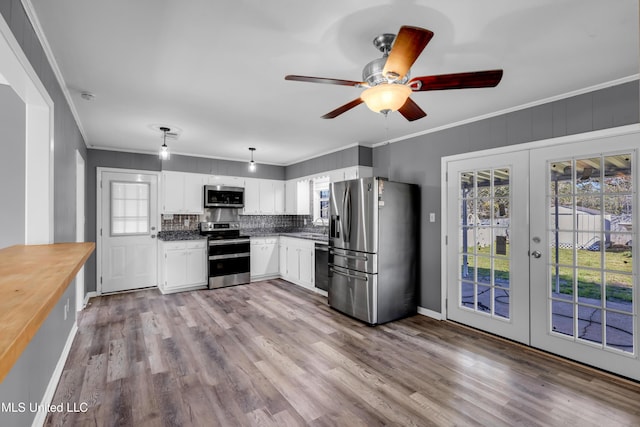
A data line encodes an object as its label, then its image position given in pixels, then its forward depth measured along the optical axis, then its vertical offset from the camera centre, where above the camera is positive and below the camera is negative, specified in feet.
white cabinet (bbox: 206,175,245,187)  19.19 +2.23
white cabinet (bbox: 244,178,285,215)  20.49 +1.30
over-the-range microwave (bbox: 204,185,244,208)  18.71 +1.19
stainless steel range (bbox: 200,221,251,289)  17.72 -2.43
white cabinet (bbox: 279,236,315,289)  17.24 -2.70
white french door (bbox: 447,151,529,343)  10.43 -1.05
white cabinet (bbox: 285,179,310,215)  20.72 +1.25
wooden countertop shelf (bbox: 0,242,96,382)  2.00 -0.74
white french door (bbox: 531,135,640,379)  8.40 -1.11
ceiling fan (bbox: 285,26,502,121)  5.08 +2.57
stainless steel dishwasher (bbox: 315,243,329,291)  15.97 -2.64
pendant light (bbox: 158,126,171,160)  13.01 +2.81
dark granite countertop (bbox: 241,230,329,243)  17.04 -1.22
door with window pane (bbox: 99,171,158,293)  16.55 -0.81
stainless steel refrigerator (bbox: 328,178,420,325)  12.25 -1.42
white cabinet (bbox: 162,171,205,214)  17.84 +1.37
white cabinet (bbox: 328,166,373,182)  15.55 +2.22
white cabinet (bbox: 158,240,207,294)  16.75 -2.76
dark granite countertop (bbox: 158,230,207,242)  17.35 -1.17
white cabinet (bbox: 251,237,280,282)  19.39 -2.72
